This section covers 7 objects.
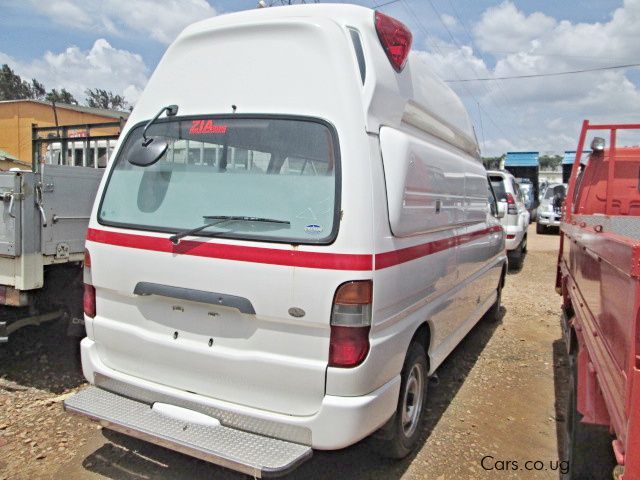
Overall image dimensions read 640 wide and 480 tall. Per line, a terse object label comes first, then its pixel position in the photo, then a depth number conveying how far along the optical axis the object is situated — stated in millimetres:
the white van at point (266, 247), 2600
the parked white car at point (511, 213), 10648
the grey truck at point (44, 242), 4020
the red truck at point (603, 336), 1689
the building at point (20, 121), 20938
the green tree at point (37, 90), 53344
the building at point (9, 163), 12272
